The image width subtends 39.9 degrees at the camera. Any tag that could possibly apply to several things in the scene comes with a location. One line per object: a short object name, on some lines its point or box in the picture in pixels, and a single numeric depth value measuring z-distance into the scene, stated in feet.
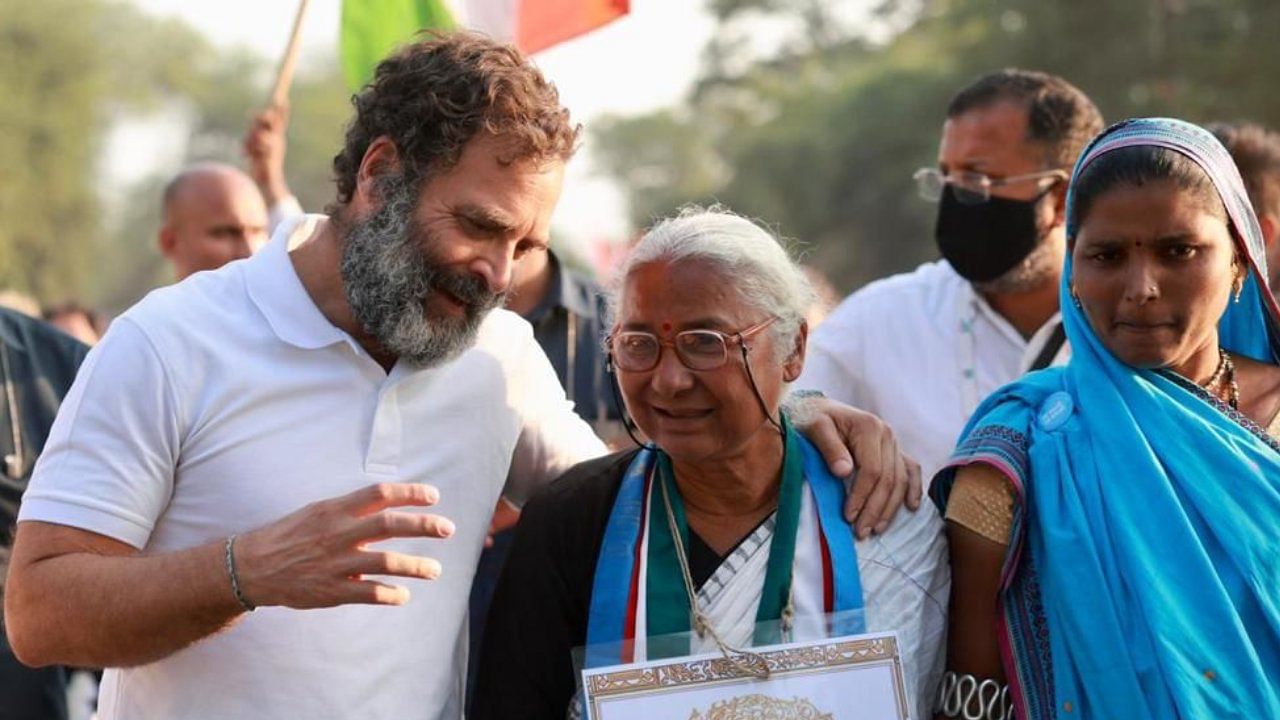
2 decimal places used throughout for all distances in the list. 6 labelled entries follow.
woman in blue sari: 10.49
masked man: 15.85
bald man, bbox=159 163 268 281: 23.26
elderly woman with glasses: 10.77
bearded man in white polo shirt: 9.95
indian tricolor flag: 19.57
